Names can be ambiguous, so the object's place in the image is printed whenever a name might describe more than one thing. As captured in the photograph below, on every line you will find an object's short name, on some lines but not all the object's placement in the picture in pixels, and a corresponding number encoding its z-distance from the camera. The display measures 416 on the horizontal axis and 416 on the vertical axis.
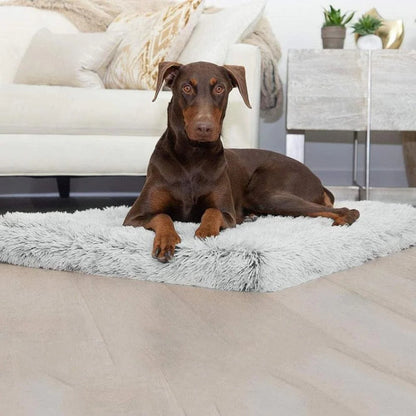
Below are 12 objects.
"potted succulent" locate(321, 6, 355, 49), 3.90
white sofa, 2.98
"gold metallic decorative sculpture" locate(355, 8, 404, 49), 4.05
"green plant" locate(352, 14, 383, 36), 3.96
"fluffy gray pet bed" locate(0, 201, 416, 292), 1.61
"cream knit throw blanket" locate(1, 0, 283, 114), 3.73
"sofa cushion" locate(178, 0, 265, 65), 3.21
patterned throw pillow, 3.24
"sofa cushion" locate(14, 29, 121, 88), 3.35
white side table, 3.75
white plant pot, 3.92
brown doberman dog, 1.83
